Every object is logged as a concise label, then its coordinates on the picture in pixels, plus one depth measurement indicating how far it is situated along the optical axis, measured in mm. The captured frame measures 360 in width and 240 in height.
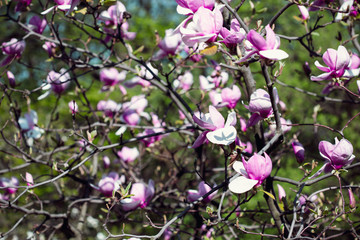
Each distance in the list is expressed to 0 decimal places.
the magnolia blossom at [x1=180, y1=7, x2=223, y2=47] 1798
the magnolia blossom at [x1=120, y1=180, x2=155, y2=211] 2205
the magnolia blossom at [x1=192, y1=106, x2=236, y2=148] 1855
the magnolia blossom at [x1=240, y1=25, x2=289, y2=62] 1765
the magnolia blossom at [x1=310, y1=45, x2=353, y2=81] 1940
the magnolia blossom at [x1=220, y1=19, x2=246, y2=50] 1807
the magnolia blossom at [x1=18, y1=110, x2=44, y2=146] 2599
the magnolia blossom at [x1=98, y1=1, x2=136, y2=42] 2256
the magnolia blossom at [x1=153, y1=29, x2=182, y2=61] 2400
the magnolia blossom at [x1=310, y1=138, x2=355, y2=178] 1877
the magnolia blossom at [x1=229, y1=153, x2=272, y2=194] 1815
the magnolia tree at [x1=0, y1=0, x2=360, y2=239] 1822
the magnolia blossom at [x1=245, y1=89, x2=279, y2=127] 1917
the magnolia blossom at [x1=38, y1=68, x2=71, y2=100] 2471
